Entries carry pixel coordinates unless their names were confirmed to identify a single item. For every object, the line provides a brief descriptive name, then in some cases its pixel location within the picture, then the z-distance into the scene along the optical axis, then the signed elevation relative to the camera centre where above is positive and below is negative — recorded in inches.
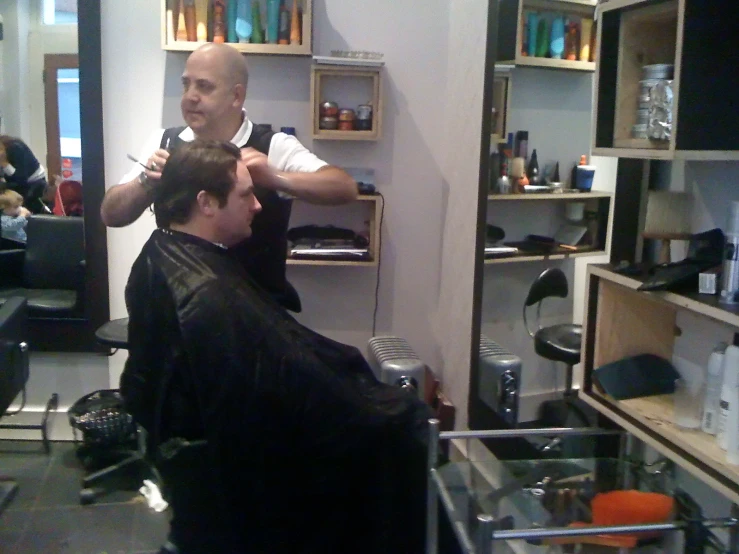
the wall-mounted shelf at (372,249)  104.9 -12.9
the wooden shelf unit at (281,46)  98.8 +15.7
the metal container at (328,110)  103.0 +7.4
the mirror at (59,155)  107.0 -0.4
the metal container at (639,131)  52.7 +3.0
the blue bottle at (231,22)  99.8 +19.1
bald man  72.2 -1.3
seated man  57.6 -21.2
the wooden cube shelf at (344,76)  101.3 +9.7
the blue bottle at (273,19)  100.3 +19.7
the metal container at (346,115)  103.3 +6.7
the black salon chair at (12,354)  90.4 -26.3
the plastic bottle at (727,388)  45.5 -13.8
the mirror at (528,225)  70.6 -6.4
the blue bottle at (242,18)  99.7 +19.6
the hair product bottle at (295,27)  100.2 +18.7
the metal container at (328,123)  103.1 +5.5
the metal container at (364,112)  104.0 +7.3
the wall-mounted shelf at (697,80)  45.6 +6.0
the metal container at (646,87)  51.2 +6.1
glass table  52.0 -26.9
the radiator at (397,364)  97.7 -28.2
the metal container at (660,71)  50.4 +7.2
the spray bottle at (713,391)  47.5 -14.6
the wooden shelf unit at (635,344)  47.9 -14.2
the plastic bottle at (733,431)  44.4 -16.2
